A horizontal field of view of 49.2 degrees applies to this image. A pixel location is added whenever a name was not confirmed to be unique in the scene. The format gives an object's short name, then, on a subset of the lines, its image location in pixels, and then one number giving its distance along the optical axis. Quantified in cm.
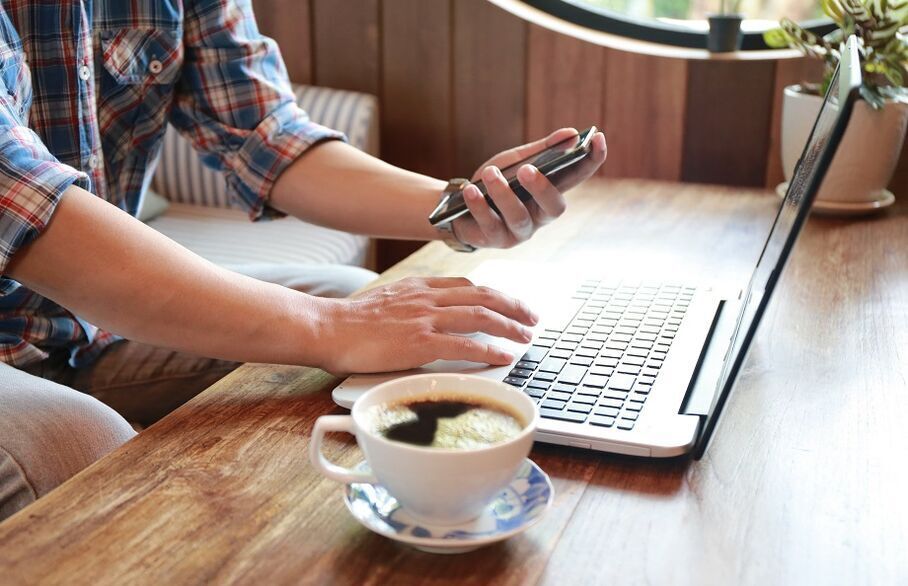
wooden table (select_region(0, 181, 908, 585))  60
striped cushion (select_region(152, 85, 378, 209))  204
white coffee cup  57
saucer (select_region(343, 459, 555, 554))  60
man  85
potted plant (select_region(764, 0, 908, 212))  144
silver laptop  73
